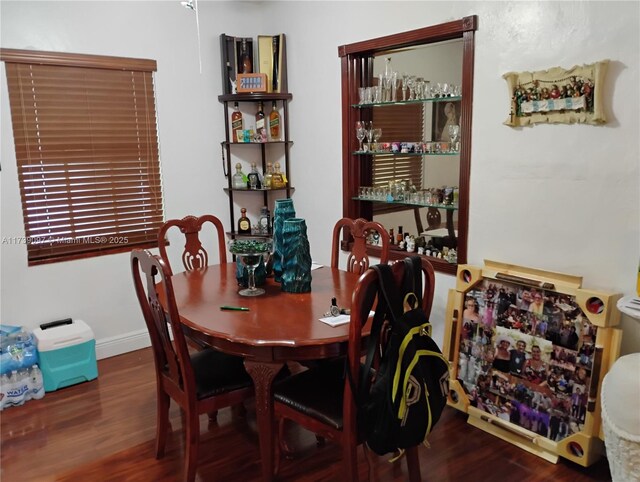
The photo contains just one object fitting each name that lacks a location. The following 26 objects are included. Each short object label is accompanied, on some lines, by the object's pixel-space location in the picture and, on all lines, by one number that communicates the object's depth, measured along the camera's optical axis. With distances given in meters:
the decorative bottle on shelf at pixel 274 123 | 3.95
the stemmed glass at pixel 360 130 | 3.39
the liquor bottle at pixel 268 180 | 3.95
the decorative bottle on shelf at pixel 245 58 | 3.83
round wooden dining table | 1.85
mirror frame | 2.69
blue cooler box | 3.04
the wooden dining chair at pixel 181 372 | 2.02
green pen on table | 2.17
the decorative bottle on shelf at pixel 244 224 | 4.00
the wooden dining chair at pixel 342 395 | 1.67
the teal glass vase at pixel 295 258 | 2.30
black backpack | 1.69
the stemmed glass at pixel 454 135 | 2.86
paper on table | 1.96
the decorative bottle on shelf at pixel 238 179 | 3.99
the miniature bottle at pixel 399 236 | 3.30
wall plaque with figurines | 2.18
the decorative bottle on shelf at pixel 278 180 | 3.96
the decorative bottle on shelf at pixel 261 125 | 3.94
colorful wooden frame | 2.21
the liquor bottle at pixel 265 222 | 4.07
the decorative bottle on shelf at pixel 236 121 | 3.93
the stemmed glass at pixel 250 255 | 2.33
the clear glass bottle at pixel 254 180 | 3.97
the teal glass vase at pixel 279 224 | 2.48
